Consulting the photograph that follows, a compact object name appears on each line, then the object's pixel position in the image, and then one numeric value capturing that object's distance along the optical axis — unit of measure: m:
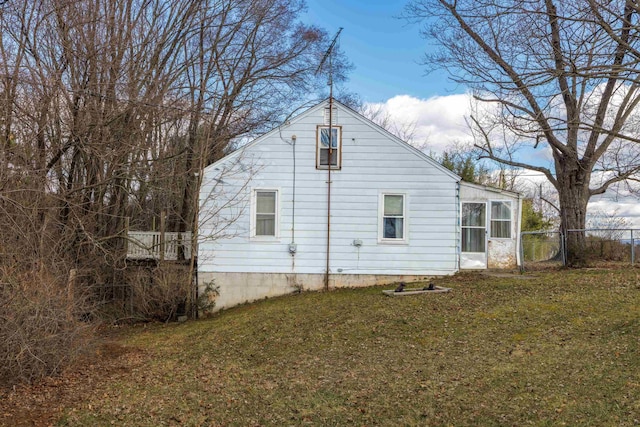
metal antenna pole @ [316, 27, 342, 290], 12.78
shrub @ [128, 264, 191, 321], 12.51
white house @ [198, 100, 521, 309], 12.77
